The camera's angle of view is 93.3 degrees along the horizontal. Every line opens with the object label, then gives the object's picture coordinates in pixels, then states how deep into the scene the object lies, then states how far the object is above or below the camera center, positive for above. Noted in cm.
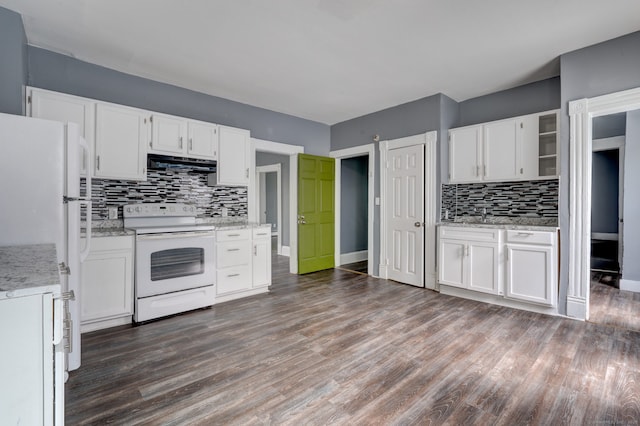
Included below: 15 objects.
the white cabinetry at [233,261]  364 -60
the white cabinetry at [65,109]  271 +97
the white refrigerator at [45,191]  183 +13
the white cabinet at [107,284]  275 -67
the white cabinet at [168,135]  341 +90
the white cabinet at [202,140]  368 +91
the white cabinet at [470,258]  354 -55
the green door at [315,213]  508 +1
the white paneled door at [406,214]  438 +0
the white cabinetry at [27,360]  80 -41
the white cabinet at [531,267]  318 -57
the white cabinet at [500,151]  352 +80
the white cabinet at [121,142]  307 +75
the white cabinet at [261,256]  397 -58
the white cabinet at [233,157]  395 +75
